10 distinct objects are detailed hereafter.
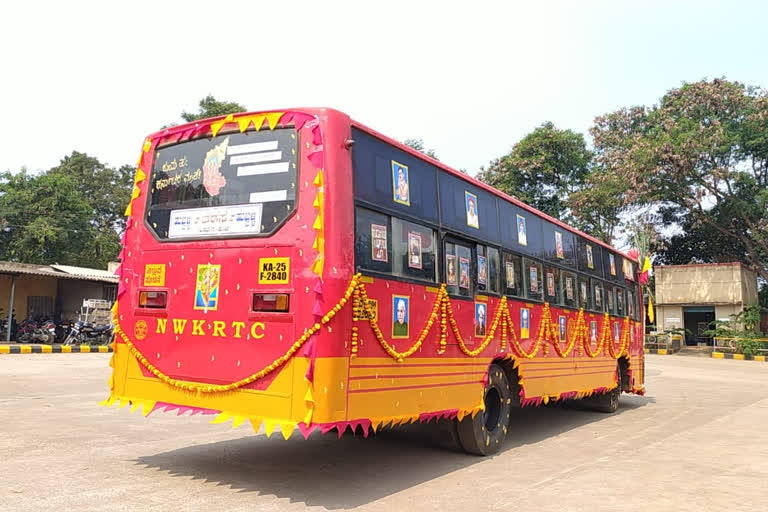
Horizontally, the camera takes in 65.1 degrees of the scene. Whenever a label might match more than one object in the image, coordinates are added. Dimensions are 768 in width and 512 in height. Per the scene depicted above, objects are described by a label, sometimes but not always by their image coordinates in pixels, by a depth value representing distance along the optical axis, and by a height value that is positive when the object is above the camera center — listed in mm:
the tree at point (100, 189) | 43228 +10255
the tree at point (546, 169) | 37219 +10119
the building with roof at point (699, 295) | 33281 +2171
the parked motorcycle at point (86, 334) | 22297 -149
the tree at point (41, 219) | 34250 +6365
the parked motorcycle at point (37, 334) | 22672 -158
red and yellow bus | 4703 +434
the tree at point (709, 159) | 30766 +9079
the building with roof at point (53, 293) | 23906 +1580
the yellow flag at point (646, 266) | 13367 +1495
